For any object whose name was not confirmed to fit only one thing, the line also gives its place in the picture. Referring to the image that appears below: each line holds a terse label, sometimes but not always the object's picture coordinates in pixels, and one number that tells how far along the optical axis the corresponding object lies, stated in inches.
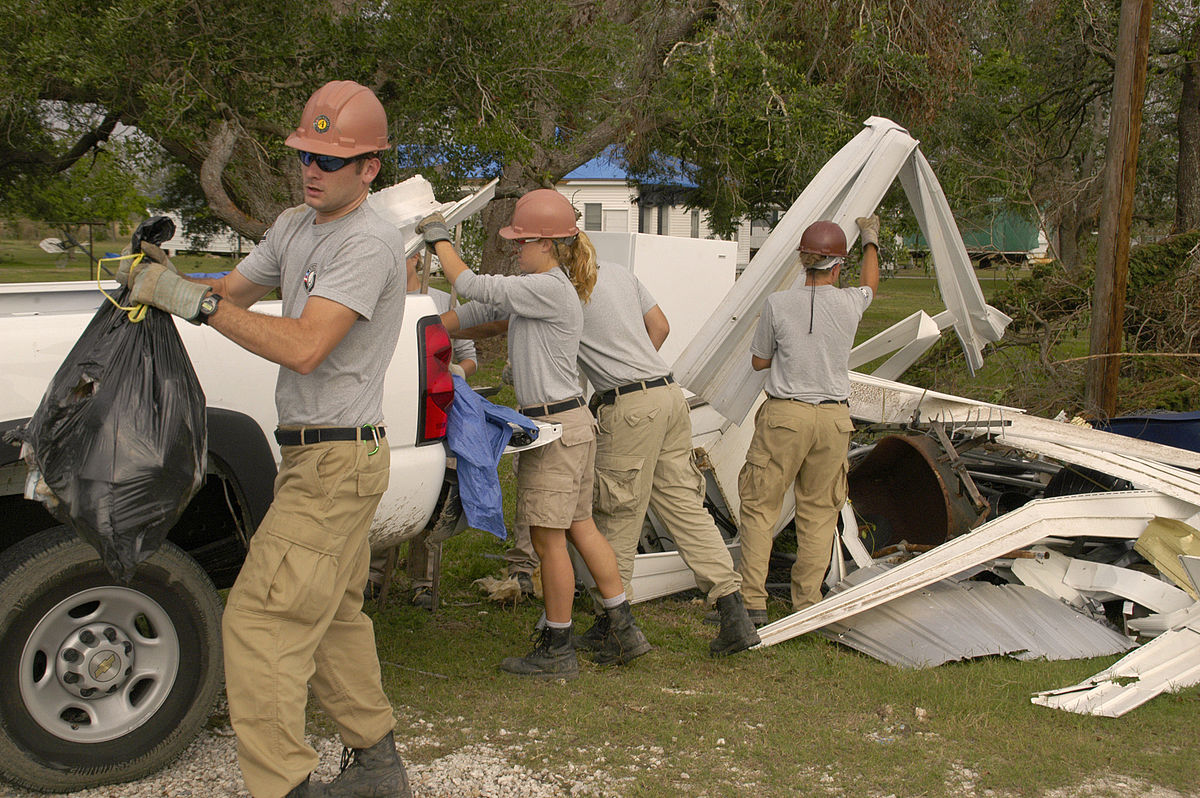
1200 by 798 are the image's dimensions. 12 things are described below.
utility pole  292.5
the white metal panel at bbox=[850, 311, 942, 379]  254.2
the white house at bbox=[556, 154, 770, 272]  1537.9
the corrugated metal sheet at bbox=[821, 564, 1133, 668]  183.5
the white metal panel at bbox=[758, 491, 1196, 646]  187.0
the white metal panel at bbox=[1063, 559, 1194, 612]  191.2
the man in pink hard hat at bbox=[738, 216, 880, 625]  202.1
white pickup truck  121.4
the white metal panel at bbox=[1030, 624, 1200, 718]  159.0
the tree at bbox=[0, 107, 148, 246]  406.9
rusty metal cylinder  223.9
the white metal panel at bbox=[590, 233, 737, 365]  265.0
